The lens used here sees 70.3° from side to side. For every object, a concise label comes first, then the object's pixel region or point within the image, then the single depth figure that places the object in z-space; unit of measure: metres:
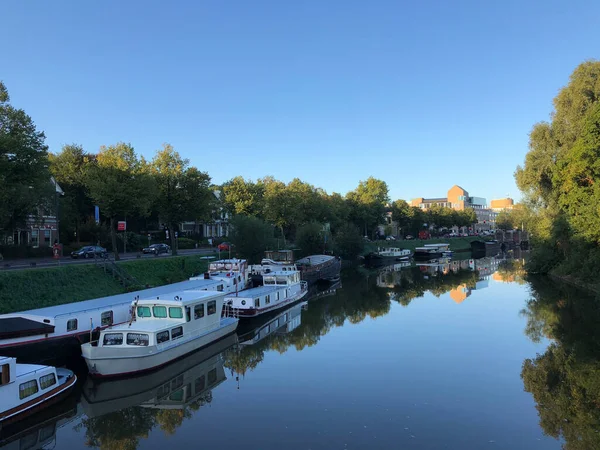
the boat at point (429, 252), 109.19
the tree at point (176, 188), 55.84
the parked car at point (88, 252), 51.68
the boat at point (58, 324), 20.81
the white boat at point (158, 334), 20.73
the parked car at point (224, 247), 64.26
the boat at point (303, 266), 49.88
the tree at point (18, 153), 35.94
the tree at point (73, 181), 69.19
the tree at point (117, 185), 43.56
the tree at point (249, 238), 58.81
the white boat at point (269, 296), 34.59
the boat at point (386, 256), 96.69
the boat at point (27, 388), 15.62
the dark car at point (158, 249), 61.98
